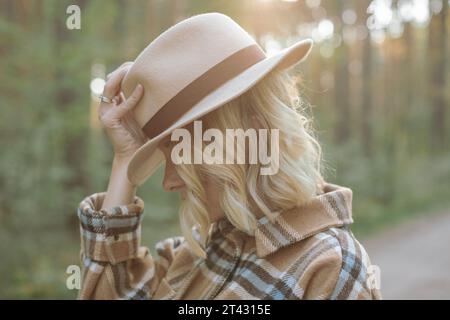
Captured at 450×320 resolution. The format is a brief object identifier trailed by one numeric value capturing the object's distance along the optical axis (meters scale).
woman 1.43
